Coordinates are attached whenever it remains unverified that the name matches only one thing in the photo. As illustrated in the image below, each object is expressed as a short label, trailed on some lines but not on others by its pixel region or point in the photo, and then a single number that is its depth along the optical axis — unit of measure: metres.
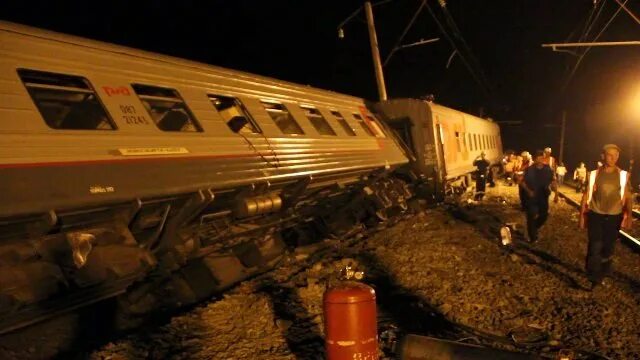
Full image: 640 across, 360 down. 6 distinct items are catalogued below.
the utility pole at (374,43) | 17.41
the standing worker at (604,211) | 6.34
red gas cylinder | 3.66
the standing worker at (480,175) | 16.72
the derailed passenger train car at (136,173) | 4.18
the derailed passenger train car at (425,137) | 13.53
